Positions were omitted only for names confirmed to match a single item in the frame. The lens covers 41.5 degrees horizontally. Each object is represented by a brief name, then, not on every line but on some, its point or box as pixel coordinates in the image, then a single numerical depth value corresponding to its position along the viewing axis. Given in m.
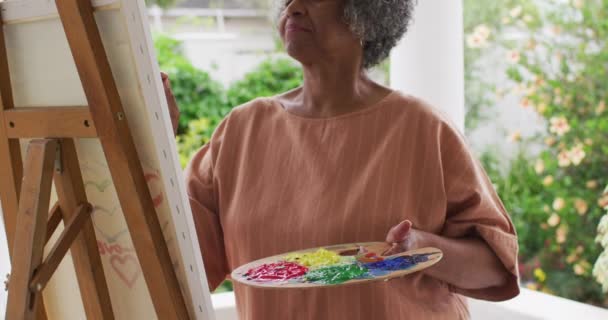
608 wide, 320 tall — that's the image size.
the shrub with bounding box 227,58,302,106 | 5.26
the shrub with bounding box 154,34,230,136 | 4.99
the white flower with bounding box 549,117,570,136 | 4.15
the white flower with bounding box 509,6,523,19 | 4.55
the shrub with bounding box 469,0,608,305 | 4.13
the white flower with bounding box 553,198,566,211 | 4.17
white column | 3.10
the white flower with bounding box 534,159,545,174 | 4.33
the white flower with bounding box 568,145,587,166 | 4.07
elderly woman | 1.75
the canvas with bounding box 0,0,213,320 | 1.28
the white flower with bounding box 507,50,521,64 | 4.50
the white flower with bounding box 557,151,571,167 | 4.13
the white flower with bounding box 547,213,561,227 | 4.22
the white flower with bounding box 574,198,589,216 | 4.12
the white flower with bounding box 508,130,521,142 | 4.61
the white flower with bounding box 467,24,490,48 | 4.68
